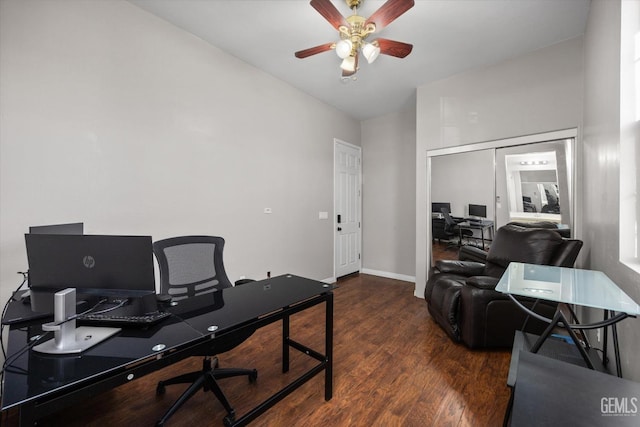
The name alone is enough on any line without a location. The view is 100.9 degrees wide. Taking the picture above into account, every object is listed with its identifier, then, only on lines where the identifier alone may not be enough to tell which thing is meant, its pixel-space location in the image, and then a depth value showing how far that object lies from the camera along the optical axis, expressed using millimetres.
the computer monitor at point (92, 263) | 1063
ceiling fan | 1826
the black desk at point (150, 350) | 781
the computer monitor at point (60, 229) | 1491
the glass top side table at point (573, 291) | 1135
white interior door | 4633
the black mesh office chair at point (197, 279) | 1579
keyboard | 1143
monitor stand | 954
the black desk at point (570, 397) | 803
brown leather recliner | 2285
